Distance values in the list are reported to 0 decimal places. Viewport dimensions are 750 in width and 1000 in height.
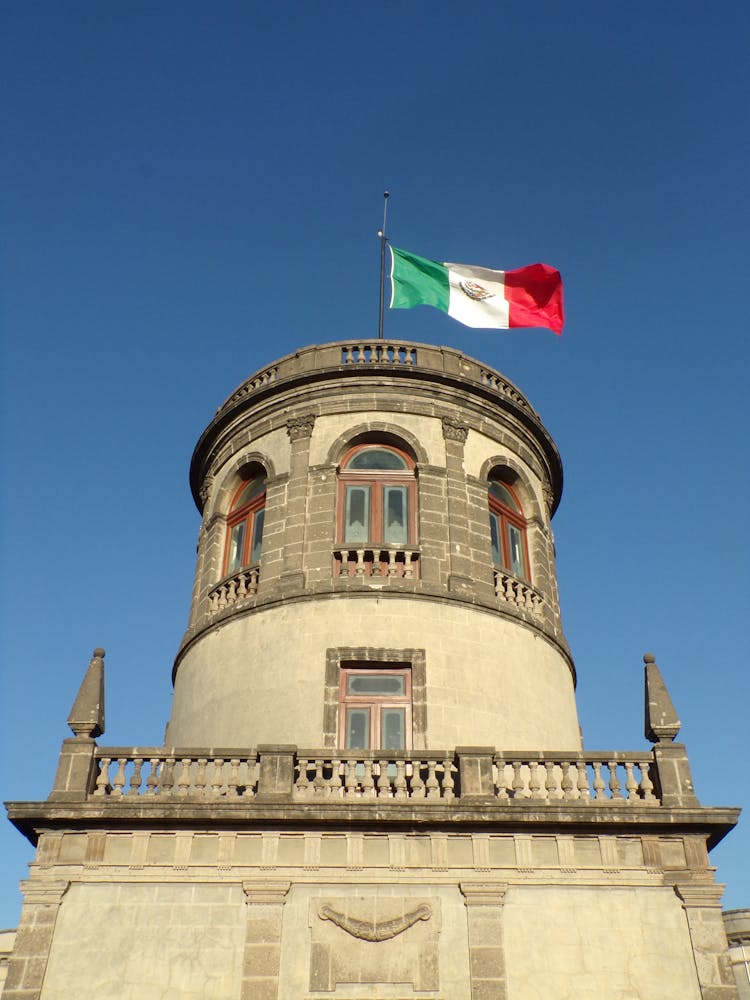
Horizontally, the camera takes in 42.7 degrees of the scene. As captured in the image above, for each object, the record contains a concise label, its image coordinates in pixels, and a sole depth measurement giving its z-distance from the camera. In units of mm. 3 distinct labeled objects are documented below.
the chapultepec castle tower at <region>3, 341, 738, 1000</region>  12977
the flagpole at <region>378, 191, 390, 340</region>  25922
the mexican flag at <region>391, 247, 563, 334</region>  22891
